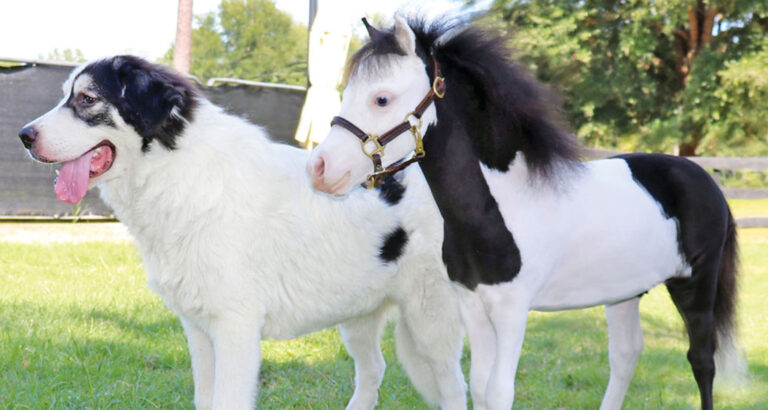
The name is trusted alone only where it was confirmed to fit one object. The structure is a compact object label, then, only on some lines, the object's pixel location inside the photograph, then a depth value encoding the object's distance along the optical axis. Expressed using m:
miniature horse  2.68
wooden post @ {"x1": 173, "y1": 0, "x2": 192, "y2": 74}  15.20
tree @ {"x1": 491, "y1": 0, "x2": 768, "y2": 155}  21.39
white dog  3.31
